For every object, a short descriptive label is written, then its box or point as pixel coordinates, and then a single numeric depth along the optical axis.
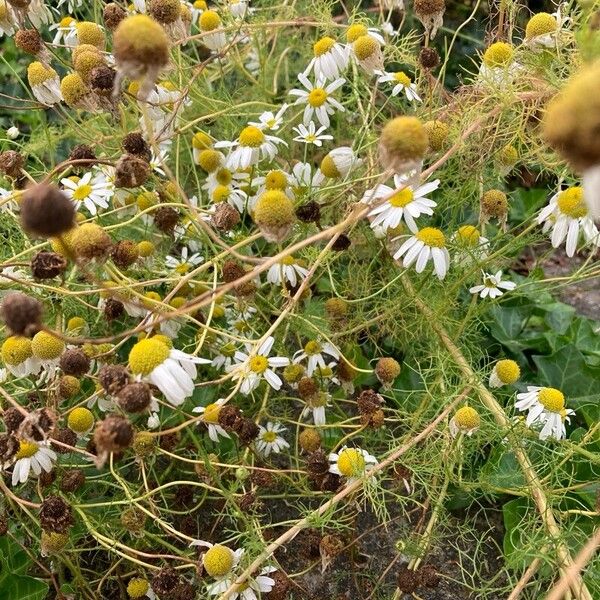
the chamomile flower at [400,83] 0.47
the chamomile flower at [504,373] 0.42
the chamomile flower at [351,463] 0.38
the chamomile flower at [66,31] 0.52
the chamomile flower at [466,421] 0.38
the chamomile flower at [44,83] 0.46
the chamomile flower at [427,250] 0.42
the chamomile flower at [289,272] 0.45
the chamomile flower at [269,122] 0.47
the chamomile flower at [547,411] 0.40
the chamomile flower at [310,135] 0.48
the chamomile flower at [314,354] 0.45
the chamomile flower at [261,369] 0.41
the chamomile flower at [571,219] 0.41
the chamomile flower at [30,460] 0.38
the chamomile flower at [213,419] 0.39
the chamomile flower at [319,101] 0.50
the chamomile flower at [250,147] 0.46
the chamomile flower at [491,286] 0.46
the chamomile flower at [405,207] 0.41
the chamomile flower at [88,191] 0.45
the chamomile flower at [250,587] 0.37
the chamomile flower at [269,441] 0.45
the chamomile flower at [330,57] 0.48
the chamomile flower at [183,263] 0.47
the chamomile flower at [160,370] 0.33
